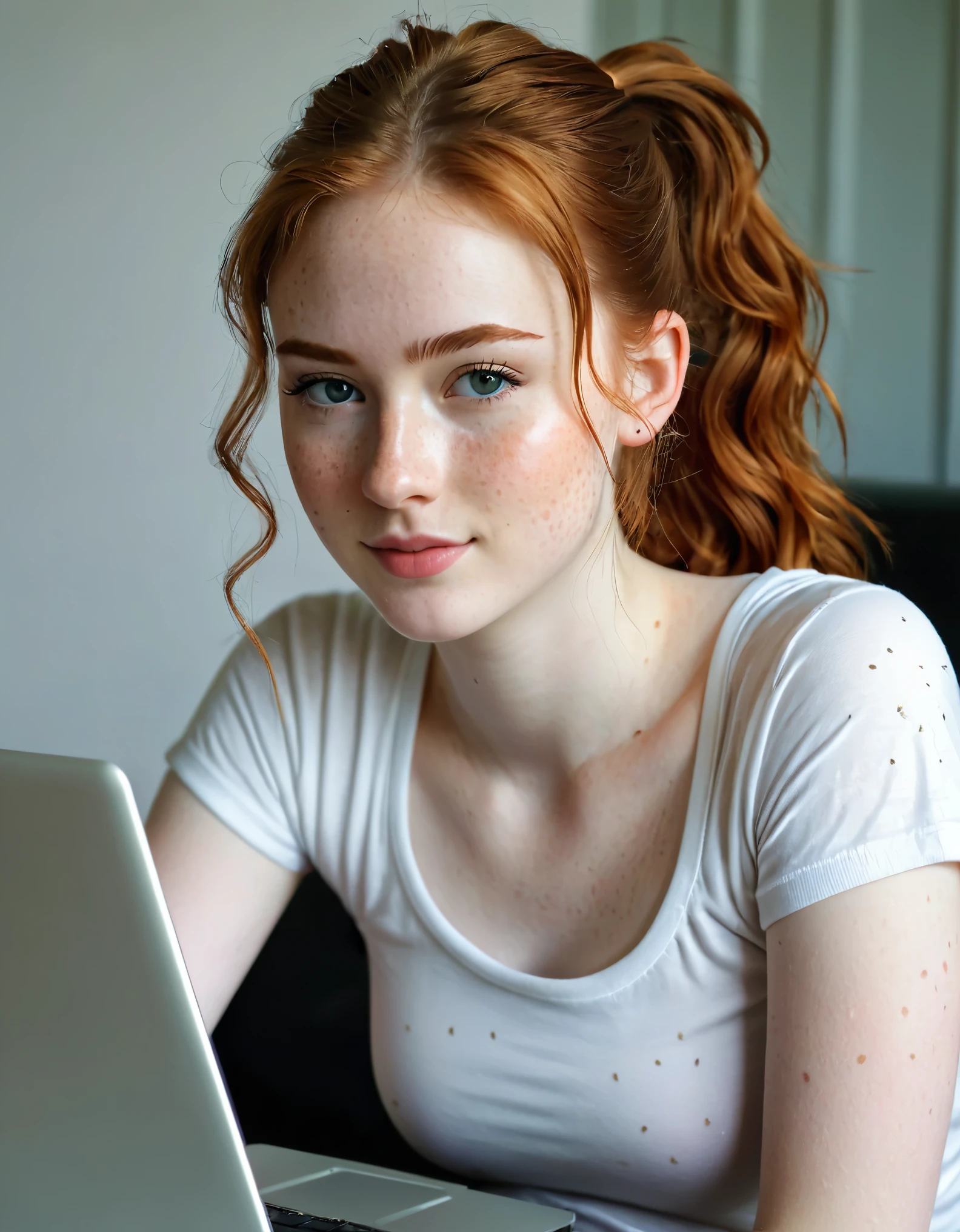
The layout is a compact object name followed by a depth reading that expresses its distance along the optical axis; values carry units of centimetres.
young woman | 102
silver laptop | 84
